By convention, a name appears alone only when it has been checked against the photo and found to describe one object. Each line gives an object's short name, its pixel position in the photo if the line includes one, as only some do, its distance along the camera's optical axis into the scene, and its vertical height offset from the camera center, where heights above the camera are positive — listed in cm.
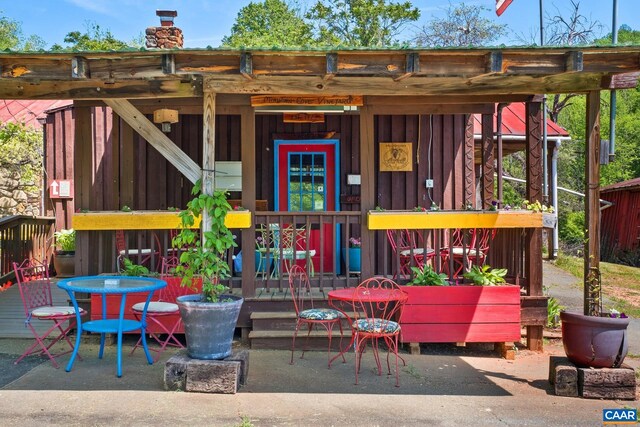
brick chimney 755 +219
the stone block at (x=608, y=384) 459 -143
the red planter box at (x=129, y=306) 601 -109
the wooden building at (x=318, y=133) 493 +95
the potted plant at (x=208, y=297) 464 -79
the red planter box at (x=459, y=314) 585 -113
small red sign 1018 +23
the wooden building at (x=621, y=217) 1827 -52
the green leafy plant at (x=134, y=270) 615 -72
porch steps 590 -134
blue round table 489 -74
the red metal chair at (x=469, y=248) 648 -58
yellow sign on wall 890 +68
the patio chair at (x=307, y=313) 520 -103
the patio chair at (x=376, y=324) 480 -103
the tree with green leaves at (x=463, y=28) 2198 +660
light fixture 679 +101
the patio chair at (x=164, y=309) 546 -101
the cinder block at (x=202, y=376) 454 -136
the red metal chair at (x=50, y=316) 514 -102
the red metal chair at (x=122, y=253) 645 -65
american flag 885 +301
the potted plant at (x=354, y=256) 832 -77
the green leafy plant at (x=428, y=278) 598 -78
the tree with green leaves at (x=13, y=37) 2798 +885
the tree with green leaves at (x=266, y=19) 2892 +988
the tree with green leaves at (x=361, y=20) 2014 +647
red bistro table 491 -80
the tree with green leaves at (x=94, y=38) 1739 +578
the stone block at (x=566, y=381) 466 -142
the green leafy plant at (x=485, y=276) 602 -77
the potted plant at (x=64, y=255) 955 -88
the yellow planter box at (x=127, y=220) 613 -20
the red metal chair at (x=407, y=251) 621 -63
